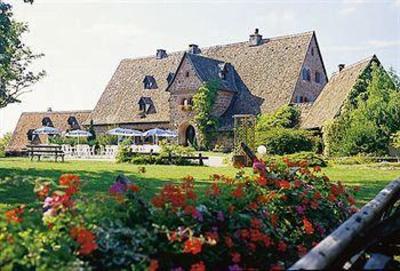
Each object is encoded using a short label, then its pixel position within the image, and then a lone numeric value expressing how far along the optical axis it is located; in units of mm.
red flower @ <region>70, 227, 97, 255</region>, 3738
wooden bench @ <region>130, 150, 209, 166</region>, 26644
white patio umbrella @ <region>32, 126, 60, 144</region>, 52494
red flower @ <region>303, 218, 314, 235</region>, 6138
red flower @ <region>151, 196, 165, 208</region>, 4824
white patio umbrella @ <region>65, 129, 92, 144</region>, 49606
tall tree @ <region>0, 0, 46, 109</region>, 45000
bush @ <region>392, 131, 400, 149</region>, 28750
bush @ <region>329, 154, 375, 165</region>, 26578
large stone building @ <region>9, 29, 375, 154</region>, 45469
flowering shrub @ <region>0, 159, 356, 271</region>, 3822
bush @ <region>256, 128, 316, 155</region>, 33406
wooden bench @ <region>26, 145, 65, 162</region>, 28936
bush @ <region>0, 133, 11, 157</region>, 66312
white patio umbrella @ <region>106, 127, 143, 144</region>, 46291
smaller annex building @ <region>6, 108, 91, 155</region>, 59962
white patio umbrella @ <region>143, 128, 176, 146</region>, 46719
